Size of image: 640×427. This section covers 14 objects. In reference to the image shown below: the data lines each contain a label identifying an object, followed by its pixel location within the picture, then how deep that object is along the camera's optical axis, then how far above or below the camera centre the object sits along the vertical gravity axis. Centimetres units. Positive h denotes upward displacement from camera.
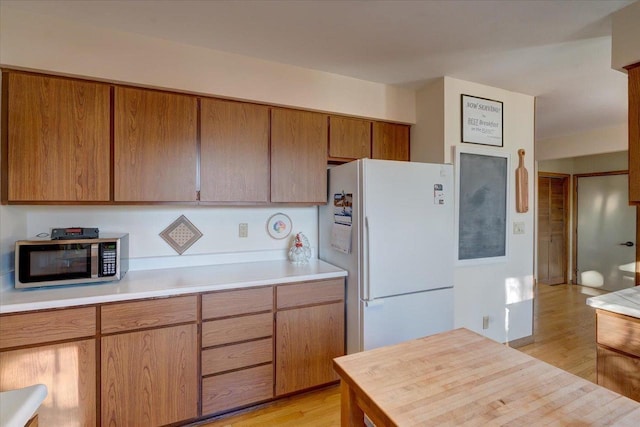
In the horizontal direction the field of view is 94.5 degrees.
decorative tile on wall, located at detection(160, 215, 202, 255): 230 -18
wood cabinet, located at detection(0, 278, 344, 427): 154 -84
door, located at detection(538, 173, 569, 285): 504 -25
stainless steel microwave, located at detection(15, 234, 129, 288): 166 -29
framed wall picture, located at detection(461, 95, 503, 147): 256 +82
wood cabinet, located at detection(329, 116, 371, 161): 252 +65
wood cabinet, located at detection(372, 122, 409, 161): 270 +67
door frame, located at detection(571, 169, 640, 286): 515 -35
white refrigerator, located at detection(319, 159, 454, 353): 202 -26
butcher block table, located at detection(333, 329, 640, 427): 79 -55
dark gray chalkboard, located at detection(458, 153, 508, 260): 255 +5
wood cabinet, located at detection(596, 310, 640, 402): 145 -72
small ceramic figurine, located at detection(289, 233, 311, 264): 253 -34
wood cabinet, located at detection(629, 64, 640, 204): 161 +45
